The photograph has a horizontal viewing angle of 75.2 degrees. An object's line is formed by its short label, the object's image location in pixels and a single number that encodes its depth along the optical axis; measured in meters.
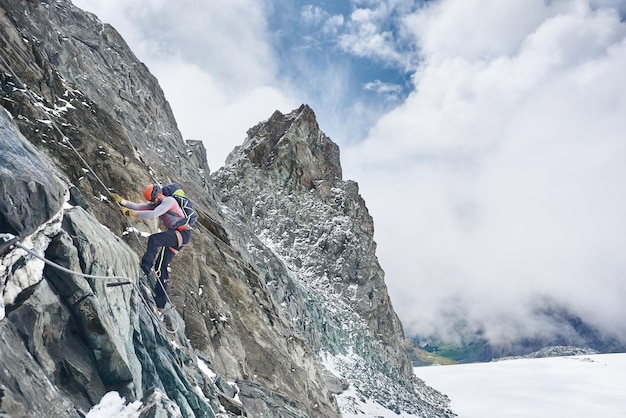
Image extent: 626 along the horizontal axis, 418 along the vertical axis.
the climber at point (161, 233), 9.16
